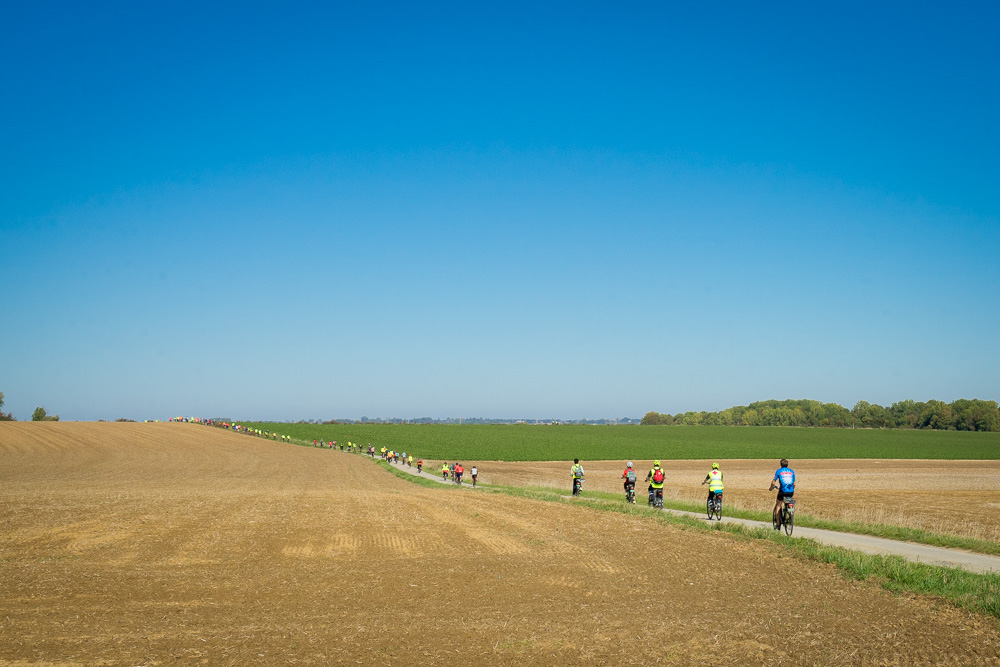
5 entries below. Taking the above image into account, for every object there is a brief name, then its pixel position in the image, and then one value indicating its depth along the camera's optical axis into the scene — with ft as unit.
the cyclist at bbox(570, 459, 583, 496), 89.76
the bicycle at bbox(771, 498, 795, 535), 53.62
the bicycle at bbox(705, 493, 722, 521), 63.41
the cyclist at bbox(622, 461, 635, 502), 78.79
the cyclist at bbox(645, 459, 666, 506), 72.59
